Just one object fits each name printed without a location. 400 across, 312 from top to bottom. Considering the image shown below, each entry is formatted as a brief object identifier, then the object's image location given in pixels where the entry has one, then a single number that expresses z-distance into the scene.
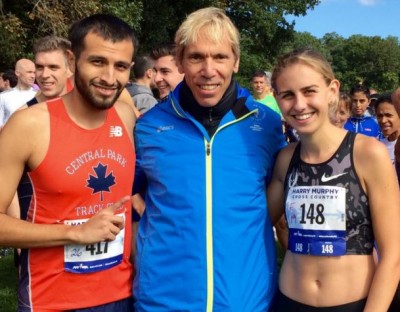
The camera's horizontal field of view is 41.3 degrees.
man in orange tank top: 2.21
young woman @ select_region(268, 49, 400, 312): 2.20
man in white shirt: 7.40
